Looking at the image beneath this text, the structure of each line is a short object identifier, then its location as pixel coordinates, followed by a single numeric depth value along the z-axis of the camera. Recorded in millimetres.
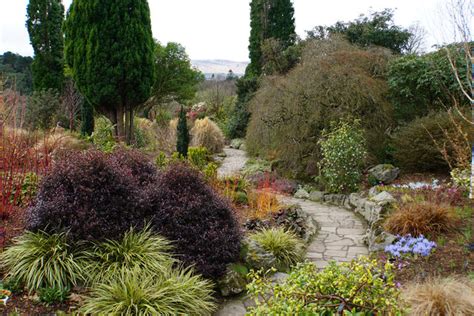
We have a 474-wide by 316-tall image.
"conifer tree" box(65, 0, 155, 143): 11383
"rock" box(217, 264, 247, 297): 4227
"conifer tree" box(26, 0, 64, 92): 19906
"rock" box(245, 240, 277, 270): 4633
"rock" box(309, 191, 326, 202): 9213
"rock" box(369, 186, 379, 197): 7830
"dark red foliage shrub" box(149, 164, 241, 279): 4283
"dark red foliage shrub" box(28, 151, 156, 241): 4020
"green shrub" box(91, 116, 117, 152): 7920
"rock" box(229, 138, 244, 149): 17531
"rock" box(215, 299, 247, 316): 3934
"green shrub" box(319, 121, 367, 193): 8789
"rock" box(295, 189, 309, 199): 9546
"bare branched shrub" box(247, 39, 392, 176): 9961
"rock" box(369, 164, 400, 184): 8961
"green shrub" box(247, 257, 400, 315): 2471
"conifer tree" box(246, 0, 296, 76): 19812
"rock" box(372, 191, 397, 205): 6533
